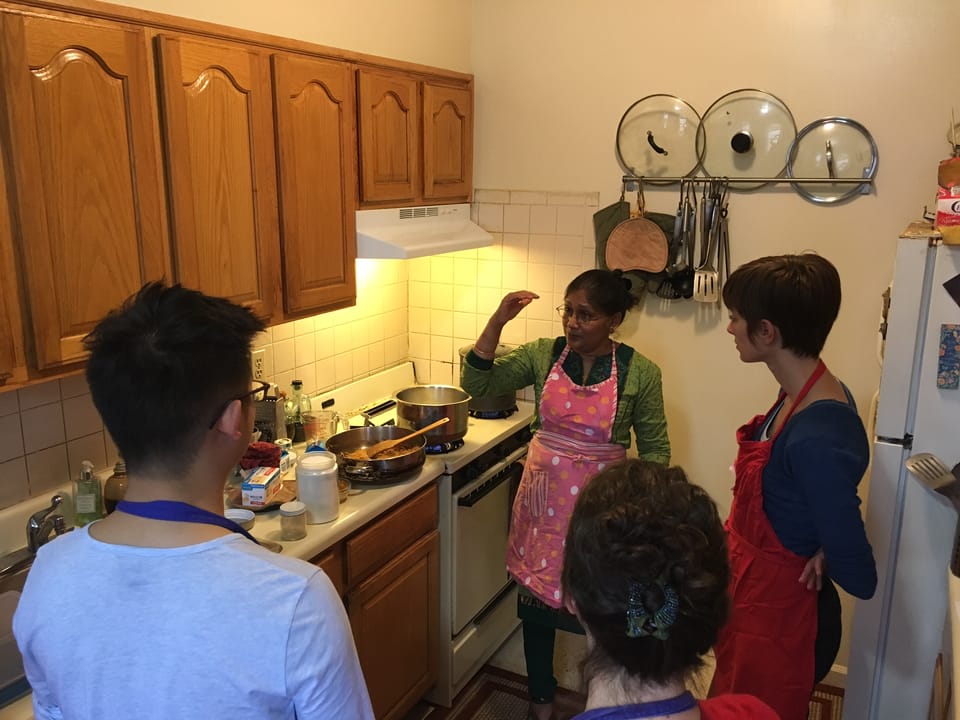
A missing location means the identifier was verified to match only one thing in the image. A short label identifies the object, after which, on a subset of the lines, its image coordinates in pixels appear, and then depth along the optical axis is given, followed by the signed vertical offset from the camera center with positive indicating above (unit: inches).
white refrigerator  74.7 -31.1
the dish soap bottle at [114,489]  80.8 -30.2
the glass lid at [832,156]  102.6 +4.0
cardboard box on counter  85.4 -31.9
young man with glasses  38.2 -18.9
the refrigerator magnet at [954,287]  73.0 -9.0
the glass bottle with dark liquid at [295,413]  106.2 -29.8
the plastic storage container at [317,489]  83.8 -31.3
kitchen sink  63.4 -37.5
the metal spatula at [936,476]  75.0 -26.6
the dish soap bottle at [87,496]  79.4 -30.3
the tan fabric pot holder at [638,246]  113.5 -8.4
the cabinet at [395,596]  88.9 -48.2
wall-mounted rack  102.3 +0.8
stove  106.3 -46.1
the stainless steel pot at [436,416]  103.8 -29.7
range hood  102.5 -6.4
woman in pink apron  95.6 -26.4
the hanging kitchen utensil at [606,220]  116.5 -4.9
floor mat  108.1 -70.5
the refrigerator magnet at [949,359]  74.2 -15.7
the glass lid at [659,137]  112.0 +6.8
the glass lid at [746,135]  106.5 +6.8
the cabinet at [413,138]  101.5 +6.4
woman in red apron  65.5 -25.9
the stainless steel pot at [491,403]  118.8 -31.9
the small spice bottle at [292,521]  79.7 -32.9
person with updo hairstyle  38.6 -19.4
